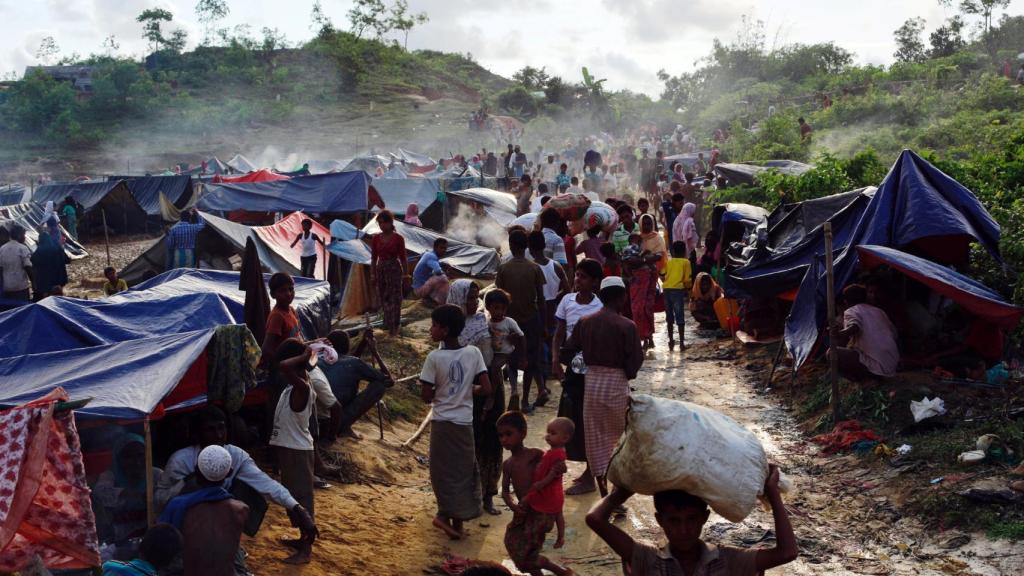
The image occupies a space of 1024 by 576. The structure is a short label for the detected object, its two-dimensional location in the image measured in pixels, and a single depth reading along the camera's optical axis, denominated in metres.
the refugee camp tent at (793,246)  11.00
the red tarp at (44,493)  4.55
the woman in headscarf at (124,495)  5.79
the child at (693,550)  3.08
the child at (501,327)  7.98
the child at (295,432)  6.48
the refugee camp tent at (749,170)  18.98
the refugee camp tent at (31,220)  24.43
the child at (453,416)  6.61
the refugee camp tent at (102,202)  29.59
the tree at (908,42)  49.50
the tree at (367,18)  71.25
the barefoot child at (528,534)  5.95
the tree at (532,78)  66.49
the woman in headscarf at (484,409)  7.18
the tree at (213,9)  75.69
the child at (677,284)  12.42
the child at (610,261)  11.55
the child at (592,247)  11.83
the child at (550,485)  5.90
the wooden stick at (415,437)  9.65
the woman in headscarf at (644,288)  11.54
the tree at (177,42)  71.44
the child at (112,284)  13.82
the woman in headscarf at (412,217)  18.95
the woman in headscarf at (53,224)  21.79
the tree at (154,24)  73.06
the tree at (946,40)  45.41
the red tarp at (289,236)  16.20
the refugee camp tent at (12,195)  33.53
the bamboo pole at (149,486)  5.53
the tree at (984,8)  41.19
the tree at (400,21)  71.69
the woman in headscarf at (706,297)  14.06
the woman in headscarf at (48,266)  16.19
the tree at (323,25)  70.25
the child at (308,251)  16.45
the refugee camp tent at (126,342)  5.85
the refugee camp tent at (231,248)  15.95
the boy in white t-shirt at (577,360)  7.61
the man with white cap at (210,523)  5.00
